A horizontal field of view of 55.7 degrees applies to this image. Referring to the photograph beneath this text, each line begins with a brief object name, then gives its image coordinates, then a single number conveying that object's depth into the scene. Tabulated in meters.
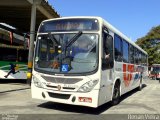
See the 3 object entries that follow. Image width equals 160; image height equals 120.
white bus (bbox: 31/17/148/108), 4.43
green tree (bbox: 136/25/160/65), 32.84
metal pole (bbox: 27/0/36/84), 9.09
